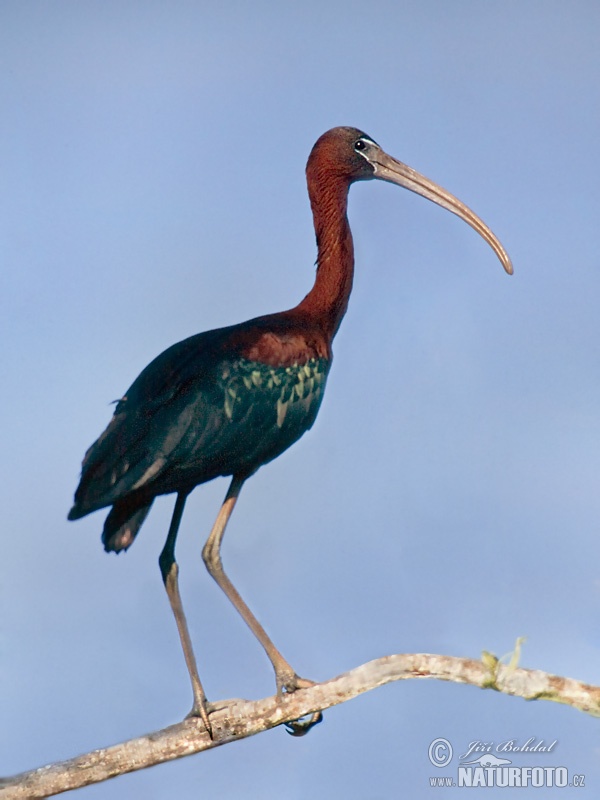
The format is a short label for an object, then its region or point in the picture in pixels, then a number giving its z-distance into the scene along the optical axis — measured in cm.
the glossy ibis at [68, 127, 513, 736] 1260
